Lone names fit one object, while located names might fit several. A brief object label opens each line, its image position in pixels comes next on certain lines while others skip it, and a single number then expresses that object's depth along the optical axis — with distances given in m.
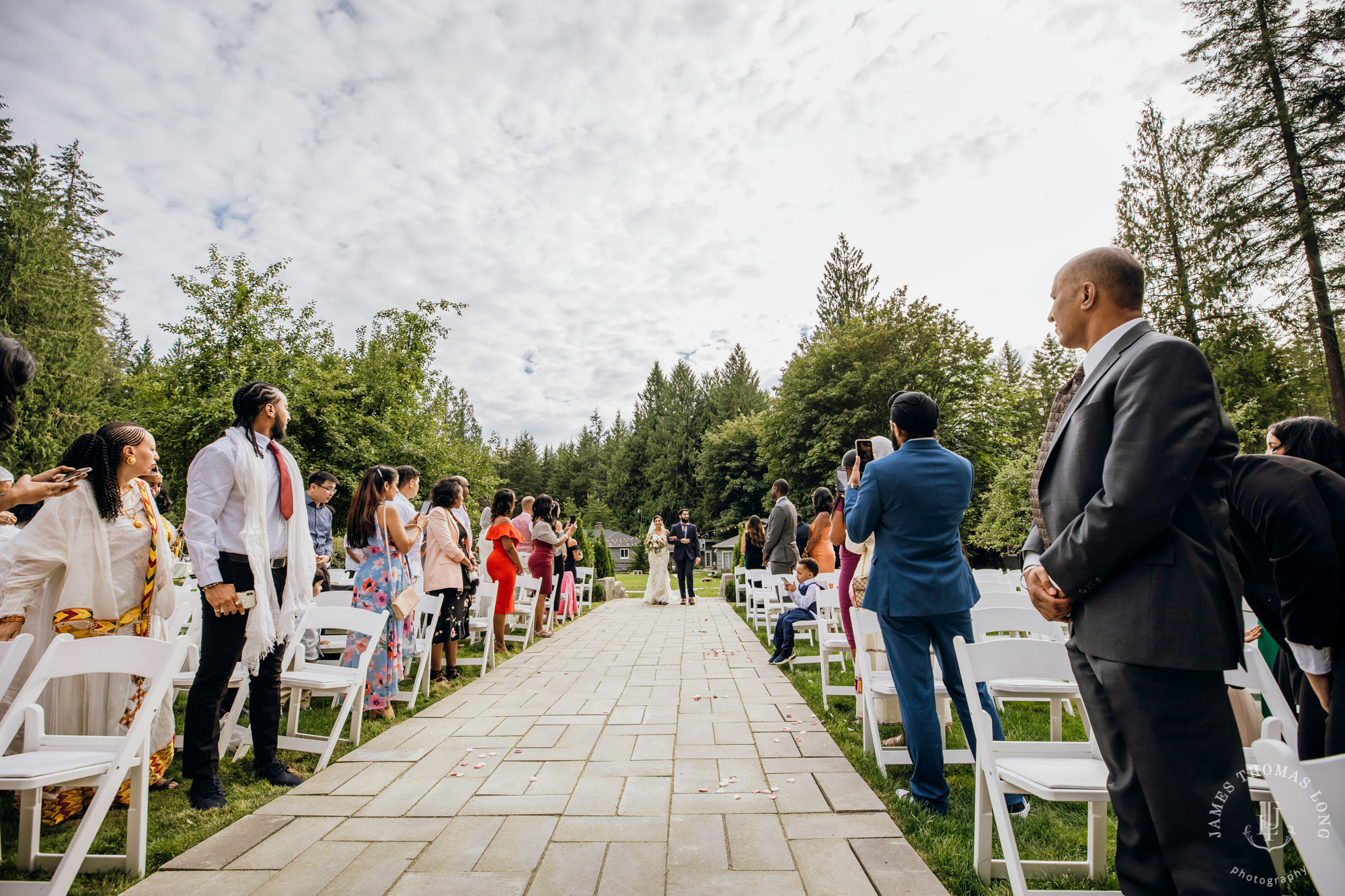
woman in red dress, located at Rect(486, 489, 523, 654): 7.24
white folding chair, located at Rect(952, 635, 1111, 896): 2.02
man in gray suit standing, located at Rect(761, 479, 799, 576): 9.45
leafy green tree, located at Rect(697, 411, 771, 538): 38.53
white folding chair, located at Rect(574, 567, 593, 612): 14.25
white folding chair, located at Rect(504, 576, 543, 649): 7.98
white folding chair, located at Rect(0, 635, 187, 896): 2.15
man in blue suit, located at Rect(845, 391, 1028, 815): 2.95
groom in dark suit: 14.89
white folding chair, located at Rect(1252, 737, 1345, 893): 0.93
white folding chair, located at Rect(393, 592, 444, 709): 5.18
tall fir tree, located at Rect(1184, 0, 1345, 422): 13.89
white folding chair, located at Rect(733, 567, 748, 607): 14.77
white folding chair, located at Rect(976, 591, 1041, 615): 4.70
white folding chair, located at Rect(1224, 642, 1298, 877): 2.22
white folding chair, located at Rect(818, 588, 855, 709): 5.02
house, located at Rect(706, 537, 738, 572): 33.44
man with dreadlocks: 3.05
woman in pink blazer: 5.86
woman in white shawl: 2.83
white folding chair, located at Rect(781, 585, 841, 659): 5.06
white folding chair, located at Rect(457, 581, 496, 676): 6.59
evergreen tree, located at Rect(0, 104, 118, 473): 21.75
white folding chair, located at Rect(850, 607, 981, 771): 3.40
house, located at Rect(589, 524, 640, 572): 53.28
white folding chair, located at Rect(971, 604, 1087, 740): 3.12
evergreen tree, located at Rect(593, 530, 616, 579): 21.51
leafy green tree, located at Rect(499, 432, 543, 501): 61.53
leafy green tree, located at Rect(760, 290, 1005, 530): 24.52
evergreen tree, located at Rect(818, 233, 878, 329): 33.88
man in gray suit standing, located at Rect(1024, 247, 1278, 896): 1.39
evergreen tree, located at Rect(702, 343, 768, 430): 44.84
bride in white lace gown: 15.26
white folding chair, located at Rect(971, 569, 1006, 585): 7.00
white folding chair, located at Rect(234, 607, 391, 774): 3.68
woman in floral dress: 4.91
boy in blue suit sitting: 6.68
